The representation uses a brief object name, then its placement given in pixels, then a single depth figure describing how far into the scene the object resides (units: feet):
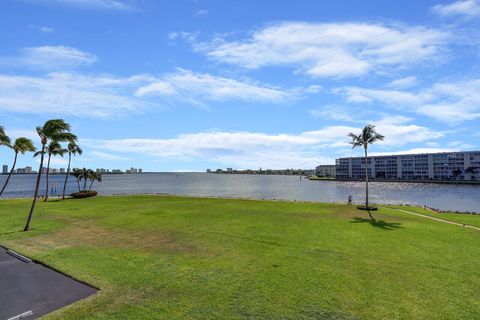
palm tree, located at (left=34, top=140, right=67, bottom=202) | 165.78
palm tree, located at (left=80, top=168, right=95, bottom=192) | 230.27
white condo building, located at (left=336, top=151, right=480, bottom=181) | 633.20
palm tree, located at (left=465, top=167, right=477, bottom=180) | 625.82
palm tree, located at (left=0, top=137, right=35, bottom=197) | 123.75
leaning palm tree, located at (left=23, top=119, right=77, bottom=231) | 86.22
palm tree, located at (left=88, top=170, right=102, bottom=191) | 234.11
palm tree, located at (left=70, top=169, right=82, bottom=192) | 230.17
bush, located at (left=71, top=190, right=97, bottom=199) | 192.65
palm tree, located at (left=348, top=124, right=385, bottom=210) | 127.03
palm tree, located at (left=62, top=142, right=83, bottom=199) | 204.54
